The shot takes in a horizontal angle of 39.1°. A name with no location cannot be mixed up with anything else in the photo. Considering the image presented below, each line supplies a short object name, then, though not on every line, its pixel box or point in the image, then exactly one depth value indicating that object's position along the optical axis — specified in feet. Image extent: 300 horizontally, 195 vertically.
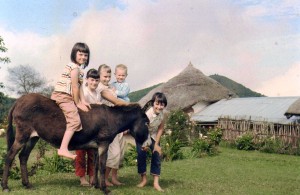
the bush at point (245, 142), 68.01
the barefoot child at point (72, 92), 23.04
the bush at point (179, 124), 76.32
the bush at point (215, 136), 57.82
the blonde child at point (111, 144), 26.14
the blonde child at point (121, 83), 27.12
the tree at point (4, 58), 85.97
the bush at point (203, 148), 52.49
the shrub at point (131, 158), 42.17
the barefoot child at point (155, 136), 26.03
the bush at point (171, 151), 46.50
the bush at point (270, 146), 63.62
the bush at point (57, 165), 37.09
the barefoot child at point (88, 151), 24.91
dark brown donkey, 23.56
